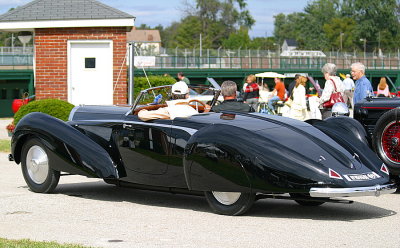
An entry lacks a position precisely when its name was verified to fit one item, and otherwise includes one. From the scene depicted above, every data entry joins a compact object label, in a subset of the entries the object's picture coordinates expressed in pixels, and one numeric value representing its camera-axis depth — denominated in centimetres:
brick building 2195
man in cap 884
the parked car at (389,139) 970
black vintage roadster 770
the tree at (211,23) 12850
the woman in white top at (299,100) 1770
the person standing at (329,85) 1427
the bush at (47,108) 1725
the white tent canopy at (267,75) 4087
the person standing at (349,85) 1975
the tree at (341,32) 15188
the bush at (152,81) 2554
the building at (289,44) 18600
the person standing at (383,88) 1886
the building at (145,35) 13540
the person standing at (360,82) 1277
